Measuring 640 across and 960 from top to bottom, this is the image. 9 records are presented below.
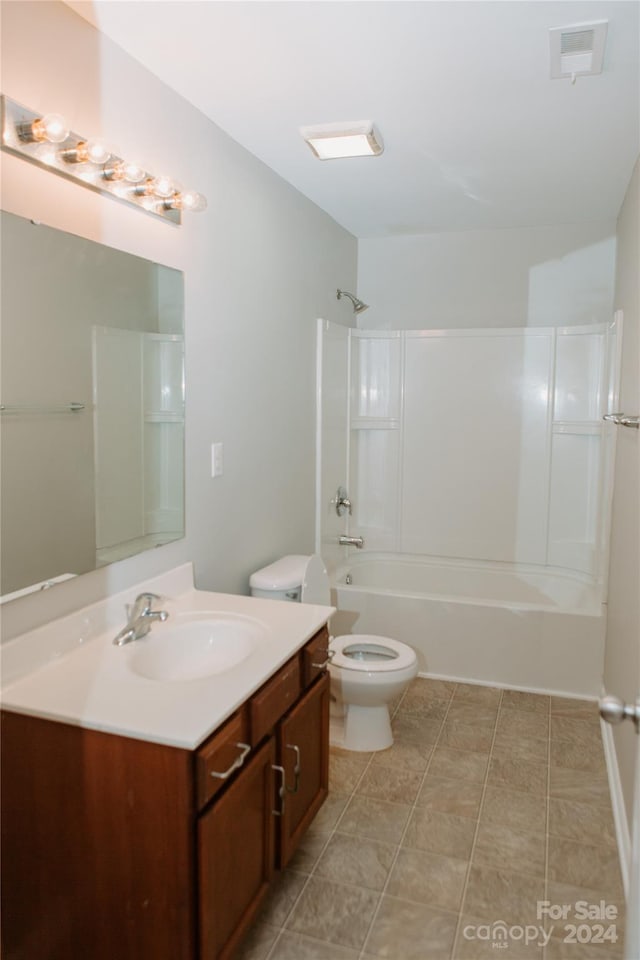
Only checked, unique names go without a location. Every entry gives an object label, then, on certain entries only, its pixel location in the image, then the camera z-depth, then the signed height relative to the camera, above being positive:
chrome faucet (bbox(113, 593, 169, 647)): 1.89 -0.55
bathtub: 3.42 -1.04
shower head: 4.06 +0.71
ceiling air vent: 1.81 +1.03
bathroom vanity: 1.46 -0.88
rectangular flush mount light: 2.41 +1.02
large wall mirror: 1.62 +0.04
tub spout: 4.04 -0.69
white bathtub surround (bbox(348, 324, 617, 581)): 3.97 -0.11
